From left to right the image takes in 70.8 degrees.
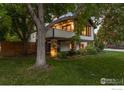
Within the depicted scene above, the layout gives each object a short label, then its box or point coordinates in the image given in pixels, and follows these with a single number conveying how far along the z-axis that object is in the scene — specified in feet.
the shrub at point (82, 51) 38.90
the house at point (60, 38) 35.77
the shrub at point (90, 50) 41.41
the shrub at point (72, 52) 36.47
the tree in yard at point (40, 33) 21.21
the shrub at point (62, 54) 32.93
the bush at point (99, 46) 48.82
